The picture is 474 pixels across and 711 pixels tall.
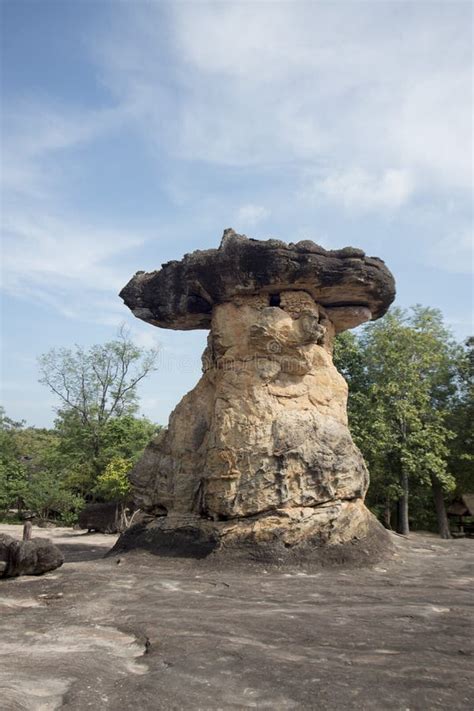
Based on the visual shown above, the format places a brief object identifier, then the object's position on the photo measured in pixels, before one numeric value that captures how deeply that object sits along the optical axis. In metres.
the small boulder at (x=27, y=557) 10.48
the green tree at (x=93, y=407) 30.45
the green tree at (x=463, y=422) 24.05
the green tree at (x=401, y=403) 21.61
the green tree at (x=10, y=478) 26.38
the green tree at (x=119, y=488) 22.22
